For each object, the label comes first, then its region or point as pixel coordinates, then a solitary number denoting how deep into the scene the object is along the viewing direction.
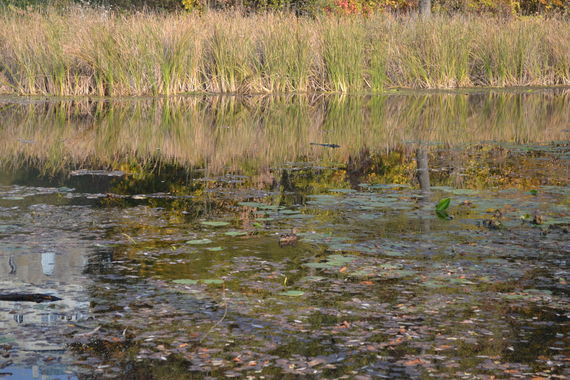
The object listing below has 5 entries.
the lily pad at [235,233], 10.48
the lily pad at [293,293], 7.97
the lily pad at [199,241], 10.08
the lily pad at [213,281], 8.38
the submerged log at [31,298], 7.89
